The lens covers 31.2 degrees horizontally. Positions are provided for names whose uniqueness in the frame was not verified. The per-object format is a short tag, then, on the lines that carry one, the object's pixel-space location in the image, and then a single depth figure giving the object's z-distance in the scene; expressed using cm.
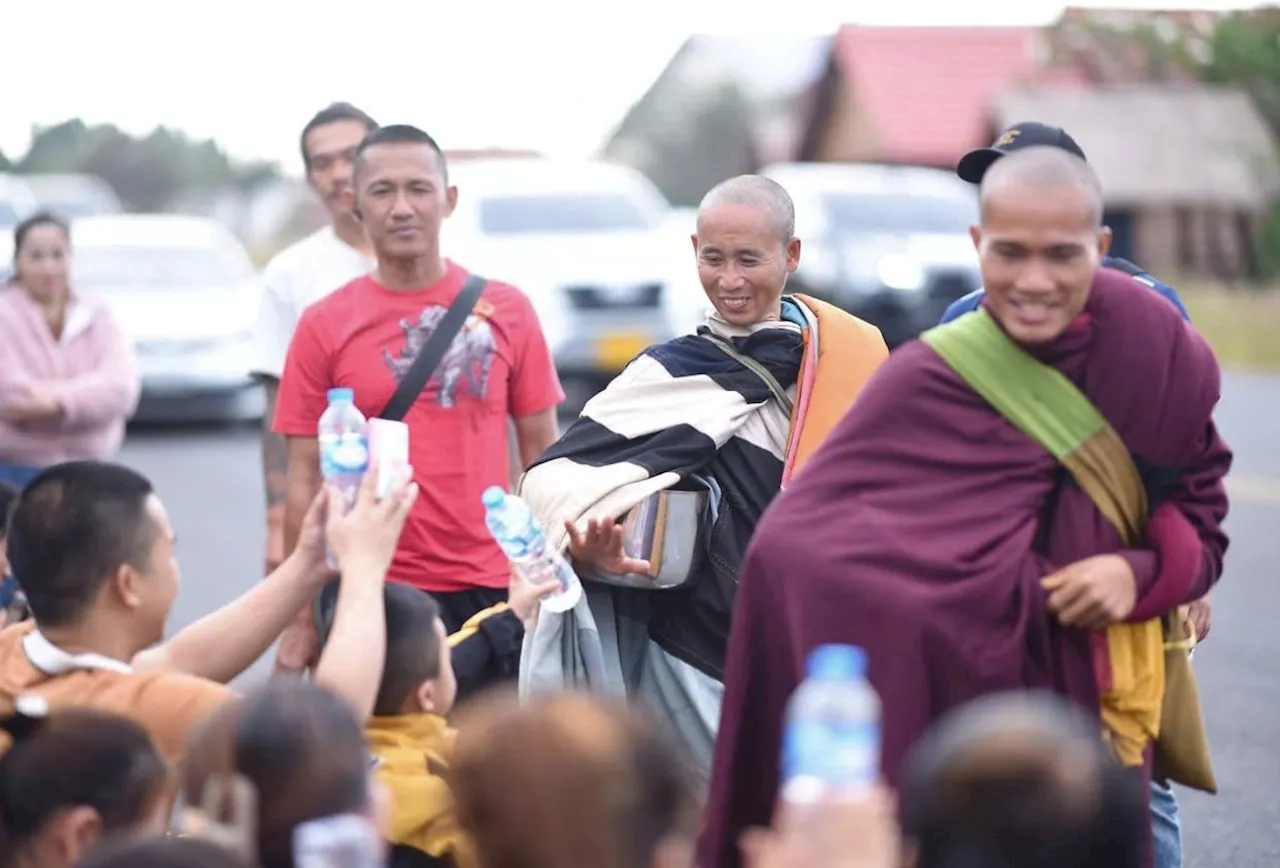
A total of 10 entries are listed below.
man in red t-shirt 627
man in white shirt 714
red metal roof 4831
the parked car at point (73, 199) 3113
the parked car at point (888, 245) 2152
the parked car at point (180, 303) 1897
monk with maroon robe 409
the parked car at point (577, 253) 1789
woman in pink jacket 894
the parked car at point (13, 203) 2662
